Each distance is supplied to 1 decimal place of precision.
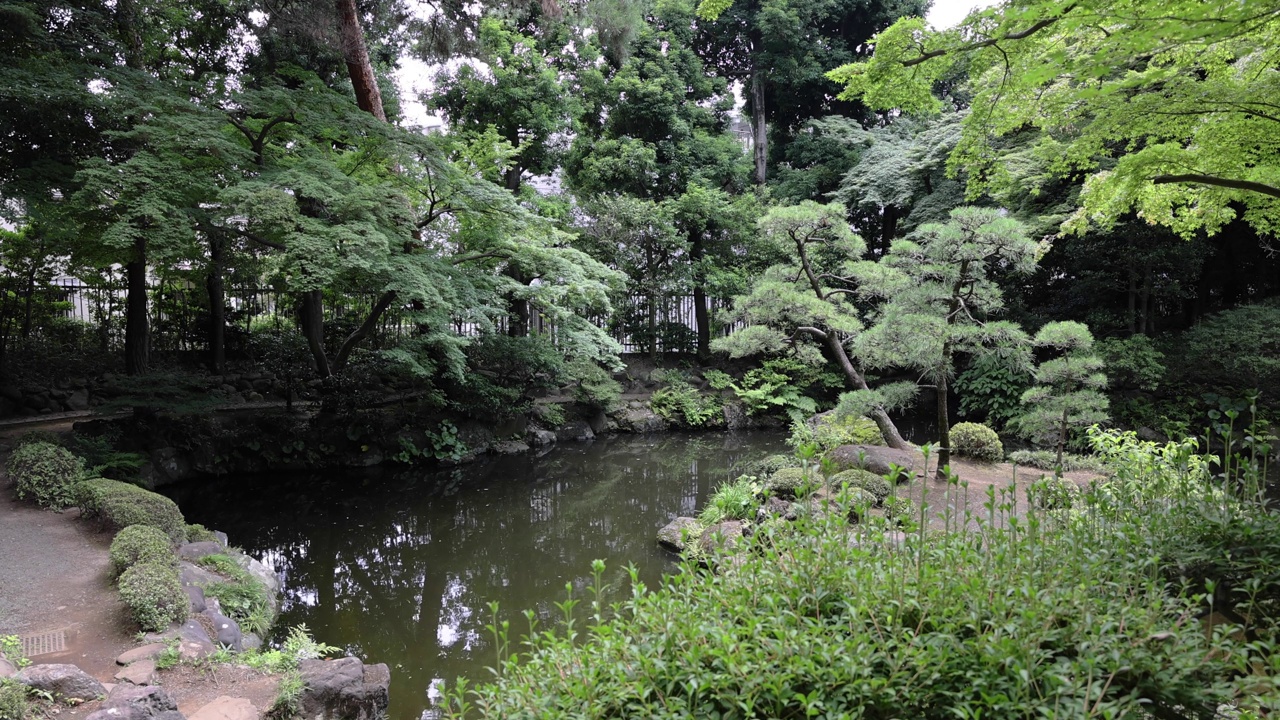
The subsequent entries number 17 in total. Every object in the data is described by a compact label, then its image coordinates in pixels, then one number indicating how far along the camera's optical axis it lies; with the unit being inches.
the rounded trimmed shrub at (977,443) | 309.9
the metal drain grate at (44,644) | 137.1
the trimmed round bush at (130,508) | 198.5
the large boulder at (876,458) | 266.5
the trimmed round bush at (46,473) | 220.8
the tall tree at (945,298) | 239.3
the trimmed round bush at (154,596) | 147.3
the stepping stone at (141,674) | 127.6
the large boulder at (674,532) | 241.1
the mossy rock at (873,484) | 236.0
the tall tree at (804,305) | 291.3
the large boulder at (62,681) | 115.3
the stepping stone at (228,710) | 120.8
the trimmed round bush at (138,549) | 167.6
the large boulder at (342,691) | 130.7
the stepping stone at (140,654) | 134.6
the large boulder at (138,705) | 107.8
